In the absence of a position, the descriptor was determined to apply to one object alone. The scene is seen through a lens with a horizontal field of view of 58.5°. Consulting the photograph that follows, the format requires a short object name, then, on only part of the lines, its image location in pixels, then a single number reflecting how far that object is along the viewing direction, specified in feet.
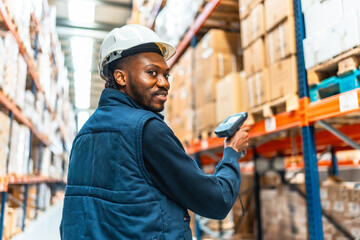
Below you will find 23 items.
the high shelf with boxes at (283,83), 6.80
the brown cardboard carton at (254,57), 9.66
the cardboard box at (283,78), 8.13
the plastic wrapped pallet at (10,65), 12.52
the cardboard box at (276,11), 8.43
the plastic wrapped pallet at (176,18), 15.07
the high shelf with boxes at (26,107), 12.75
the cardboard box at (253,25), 9.72
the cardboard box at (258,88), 9.26
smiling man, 3.53
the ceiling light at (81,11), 30.12
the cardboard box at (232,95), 11.28
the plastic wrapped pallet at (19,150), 14.32
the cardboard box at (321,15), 6.78
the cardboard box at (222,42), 12.90
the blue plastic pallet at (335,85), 6.38
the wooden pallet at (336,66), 6.33
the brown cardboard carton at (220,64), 12.84
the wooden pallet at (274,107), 7.98
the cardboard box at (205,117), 12.78
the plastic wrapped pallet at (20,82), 14.61
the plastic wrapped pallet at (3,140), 12.47
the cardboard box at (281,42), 8.26
